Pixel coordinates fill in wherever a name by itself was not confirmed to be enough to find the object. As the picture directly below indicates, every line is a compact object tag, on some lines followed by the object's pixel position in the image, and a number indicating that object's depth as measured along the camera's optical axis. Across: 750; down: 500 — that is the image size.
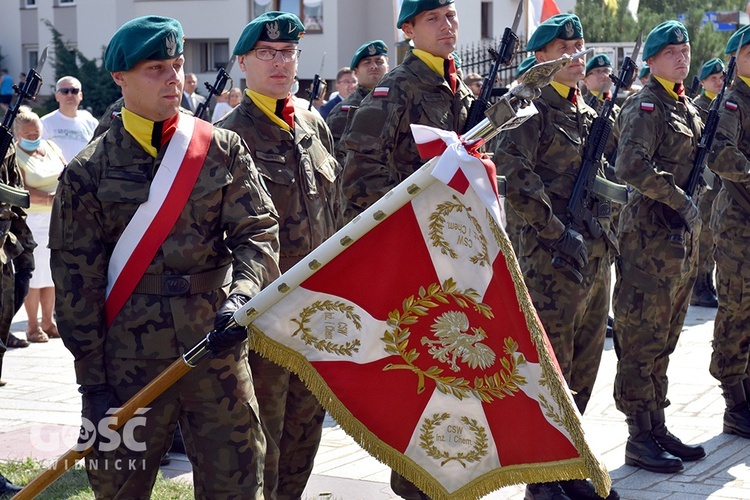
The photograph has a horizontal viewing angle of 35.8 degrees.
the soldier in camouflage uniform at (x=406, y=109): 5.38
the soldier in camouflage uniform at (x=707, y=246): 11.38
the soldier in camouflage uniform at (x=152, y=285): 3.98
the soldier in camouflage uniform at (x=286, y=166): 5.00
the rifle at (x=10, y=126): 6.44
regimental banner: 3.75
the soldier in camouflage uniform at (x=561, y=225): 5.61
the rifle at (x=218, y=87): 8.16
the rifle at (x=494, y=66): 5.61
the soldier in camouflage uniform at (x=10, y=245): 6.61
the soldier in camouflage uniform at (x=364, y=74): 10.99
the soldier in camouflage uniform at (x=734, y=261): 7.07
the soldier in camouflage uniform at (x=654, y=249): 6.30
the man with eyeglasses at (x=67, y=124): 11.23
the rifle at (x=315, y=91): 12.20
